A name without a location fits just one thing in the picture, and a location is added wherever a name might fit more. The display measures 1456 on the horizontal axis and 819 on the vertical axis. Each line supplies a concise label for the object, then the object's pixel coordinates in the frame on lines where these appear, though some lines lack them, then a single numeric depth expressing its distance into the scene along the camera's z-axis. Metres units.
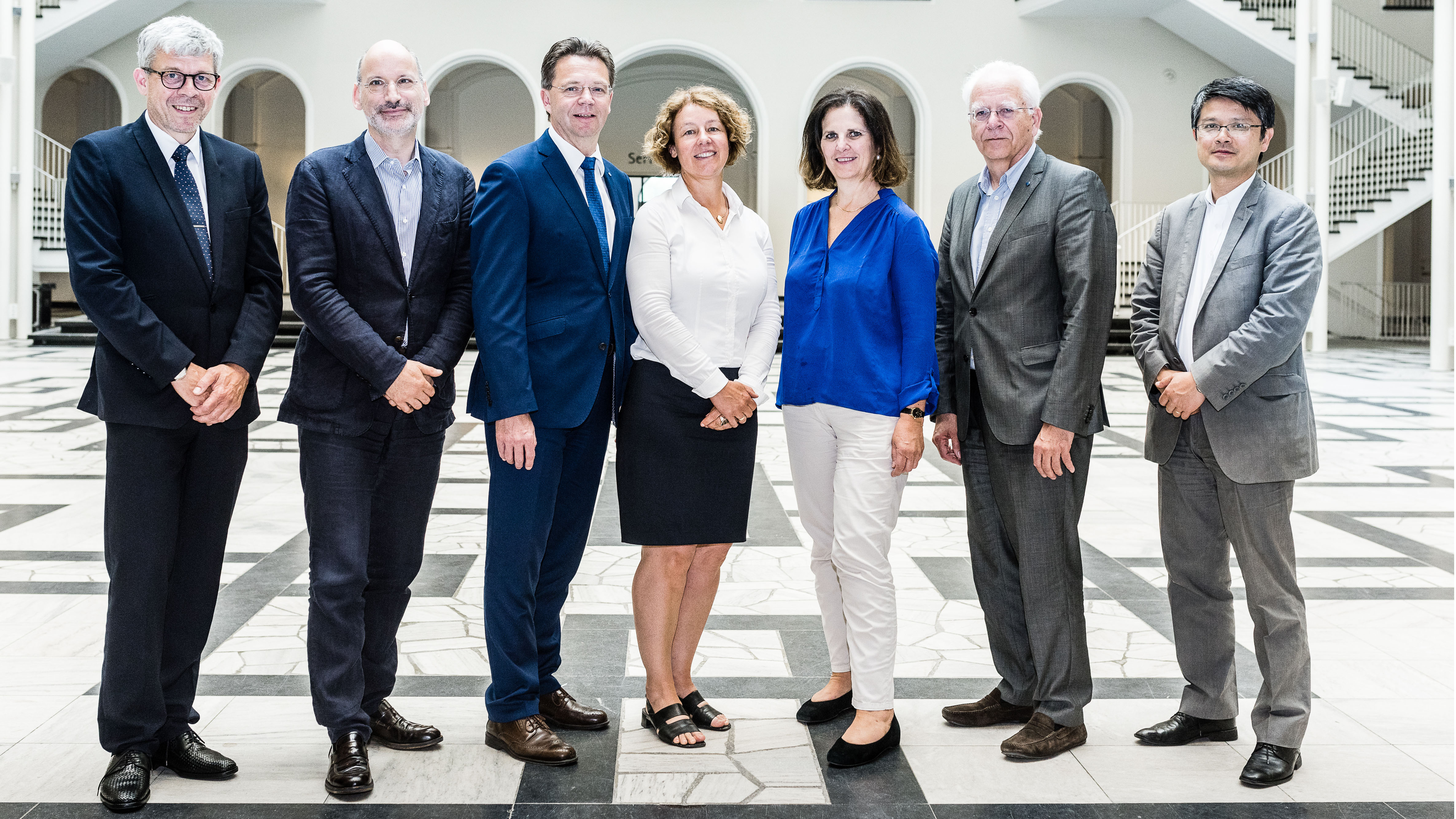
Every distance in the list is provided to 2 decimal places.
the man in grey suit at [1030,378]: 2.84
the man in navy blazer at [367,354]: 2.63
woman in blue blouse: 2.83
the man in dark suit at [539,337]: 2.70
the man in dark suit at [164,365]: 2.47
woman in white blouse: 2.81
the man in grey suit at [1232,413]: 2.73
